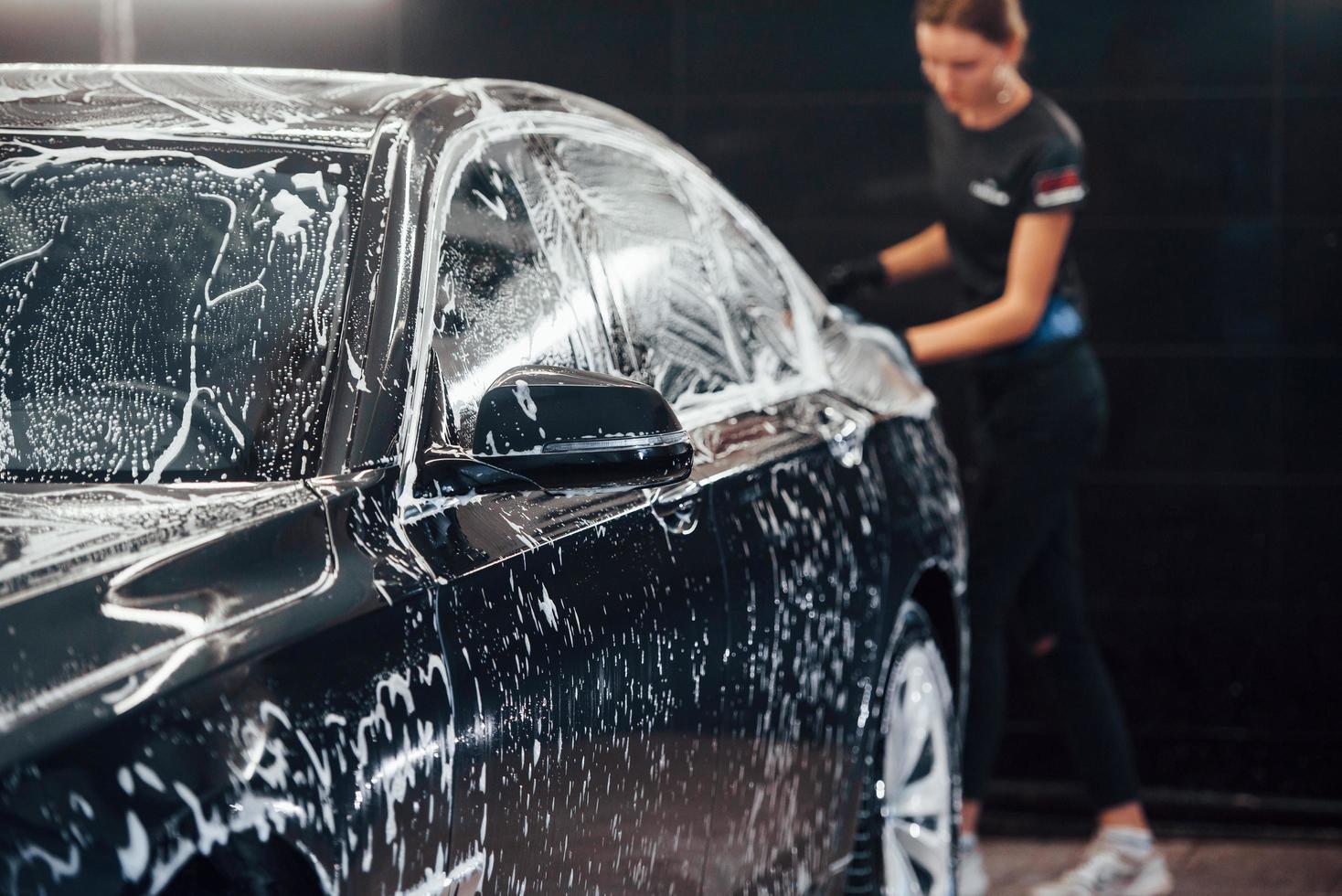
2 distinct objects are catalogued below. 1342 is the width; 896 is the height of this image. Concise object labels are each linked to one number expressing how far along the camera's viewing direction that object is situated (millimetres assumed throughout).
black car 3867
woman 7823
